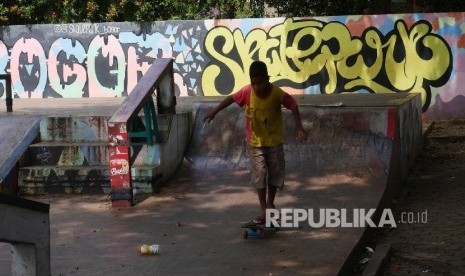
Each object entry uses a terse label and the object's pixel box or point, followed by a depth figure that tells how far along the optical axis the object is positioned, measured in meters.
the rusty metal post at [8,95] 9.94
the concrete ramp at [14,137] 8.16
